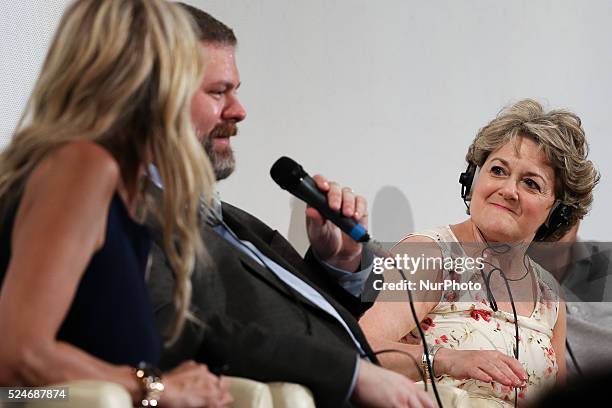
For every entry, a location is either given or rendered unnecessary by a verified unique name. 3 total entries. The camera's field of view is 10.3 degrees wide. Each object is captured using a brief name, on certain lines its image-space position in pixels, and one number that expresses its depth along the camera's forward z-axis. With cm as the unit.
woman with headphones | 576
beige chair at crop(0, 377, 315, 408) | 433
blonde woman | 449
